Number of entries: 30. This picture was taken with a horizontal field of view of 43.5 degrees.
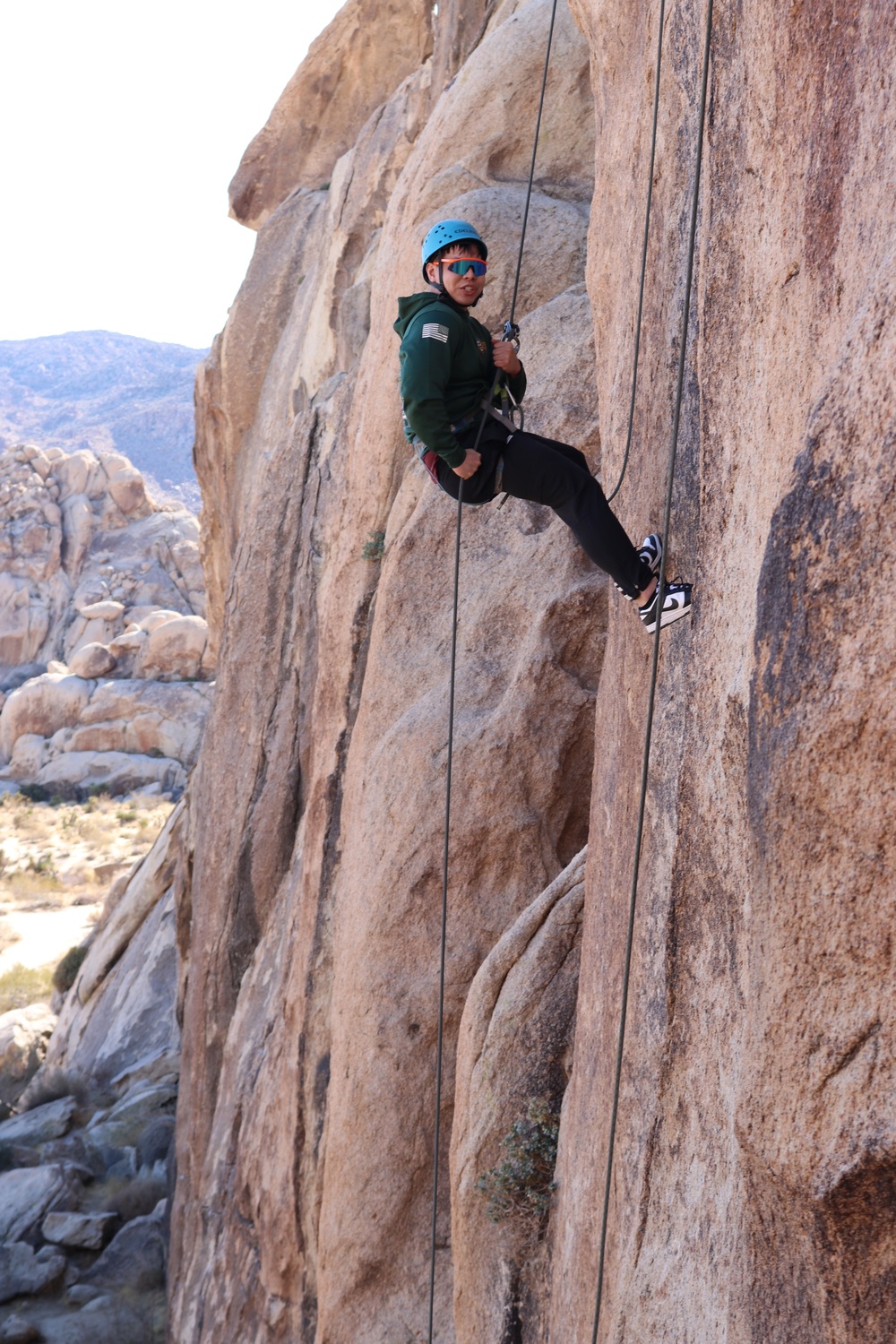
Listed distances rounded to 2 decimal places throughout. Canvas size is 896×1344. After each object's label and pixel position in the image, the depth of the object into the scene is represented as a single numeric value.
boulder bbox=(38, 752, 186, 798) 36.88
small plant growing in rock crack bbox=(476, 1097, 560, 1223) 5.14
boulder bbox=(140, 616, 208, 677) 40.47
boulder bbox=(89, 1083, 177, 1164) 14.54
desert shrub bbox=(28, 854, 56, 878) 31.00
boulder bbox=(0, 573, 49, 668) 47.31
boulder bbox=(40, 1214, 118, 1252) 12.55
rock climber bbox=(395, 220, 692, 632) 5.01
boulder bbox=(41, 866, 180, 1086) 16.30
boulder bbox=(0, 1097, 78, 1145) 15.05
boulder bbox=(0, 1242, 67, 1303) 11.91
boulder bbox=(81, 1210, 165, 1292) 11.99
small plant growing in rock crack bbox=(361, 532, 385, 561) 8.79
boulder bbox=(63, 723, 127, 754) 38.56
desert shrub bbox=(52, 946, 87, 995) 20.75
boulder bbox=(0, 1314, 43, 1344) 10.96
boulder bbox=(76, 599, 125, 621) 46.28
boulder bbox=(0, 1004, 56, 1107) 18.23
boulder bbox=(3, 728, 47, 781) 38.72
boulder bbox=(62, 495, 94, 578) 50.31
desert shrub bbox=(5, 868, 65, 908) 29.45
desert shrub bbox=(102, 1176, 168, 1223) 13.30
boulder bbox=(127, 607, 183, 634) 42.19
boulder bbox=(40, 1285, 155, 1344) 11.09
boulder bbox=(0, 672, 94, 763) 39.62
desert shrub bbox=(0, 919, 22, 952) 26.08
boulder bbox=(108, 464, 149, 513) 52.59
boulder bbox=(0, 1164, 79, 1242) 12.89
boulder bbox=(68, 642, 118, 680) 41.00
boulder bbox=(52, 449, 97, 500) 52.66
